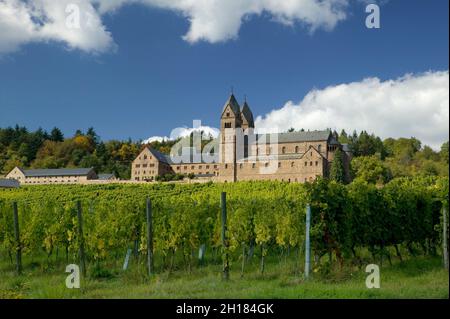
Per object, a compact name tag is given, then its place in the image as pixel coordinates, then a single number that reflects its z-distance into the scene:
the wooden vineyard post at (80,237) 11.52
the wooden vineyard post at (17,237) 12.32
